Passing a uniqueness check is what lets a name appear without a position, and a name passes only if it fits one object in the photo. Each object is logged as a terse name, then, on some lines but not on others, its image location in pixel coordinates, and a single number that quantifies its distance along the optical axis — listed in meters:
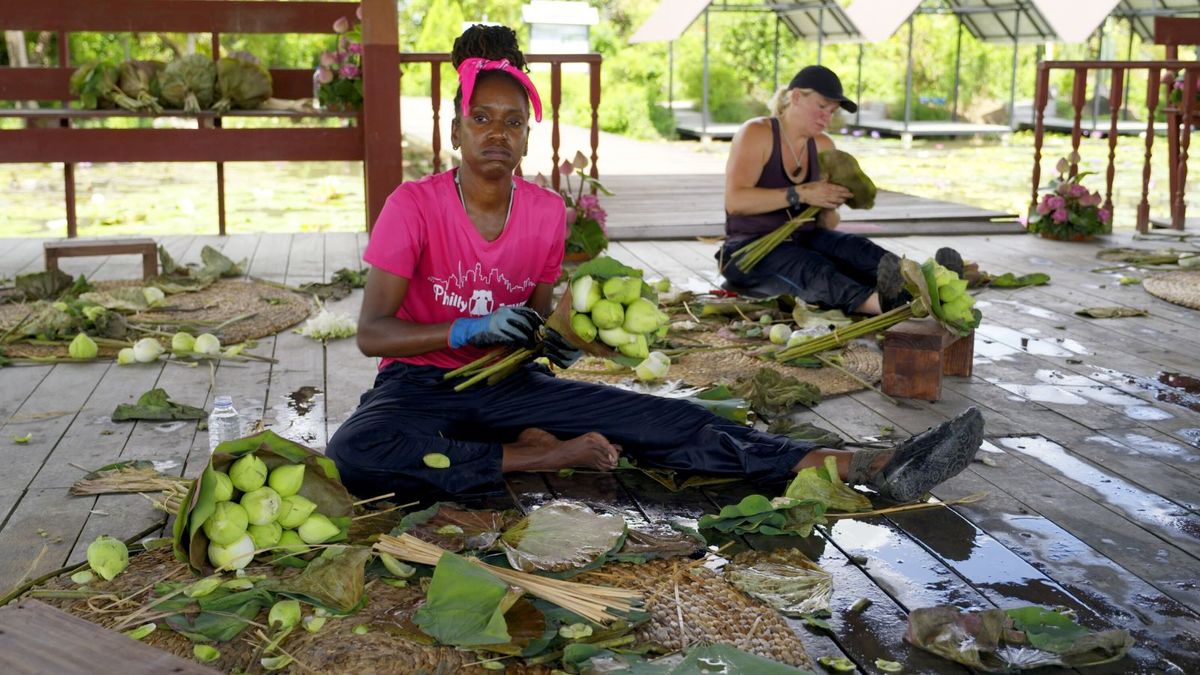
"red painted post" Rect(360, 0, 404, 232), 6.89
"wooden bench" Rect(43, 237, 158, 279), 5.61
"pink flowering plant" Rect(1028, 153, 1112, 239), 7.15
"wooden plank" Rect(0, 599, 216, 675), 1.69
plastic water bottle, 3.18
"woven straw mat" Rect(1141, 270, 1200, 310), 5.39
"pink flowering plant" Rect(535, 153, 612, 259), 6.11
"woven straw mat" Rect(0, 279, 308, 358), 4.69
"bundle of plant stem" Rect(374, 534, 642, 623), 2.19
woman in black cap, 4.94
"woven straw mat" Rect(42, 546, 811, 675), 2.09
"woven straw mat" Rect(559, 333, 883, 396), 4.07
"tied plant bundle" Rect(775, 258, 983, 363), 3.84
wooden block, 3.85
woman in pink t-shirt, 2.89
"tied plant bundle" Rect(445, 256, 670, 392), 2.92
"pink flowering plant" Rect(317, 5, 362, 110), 7.18
